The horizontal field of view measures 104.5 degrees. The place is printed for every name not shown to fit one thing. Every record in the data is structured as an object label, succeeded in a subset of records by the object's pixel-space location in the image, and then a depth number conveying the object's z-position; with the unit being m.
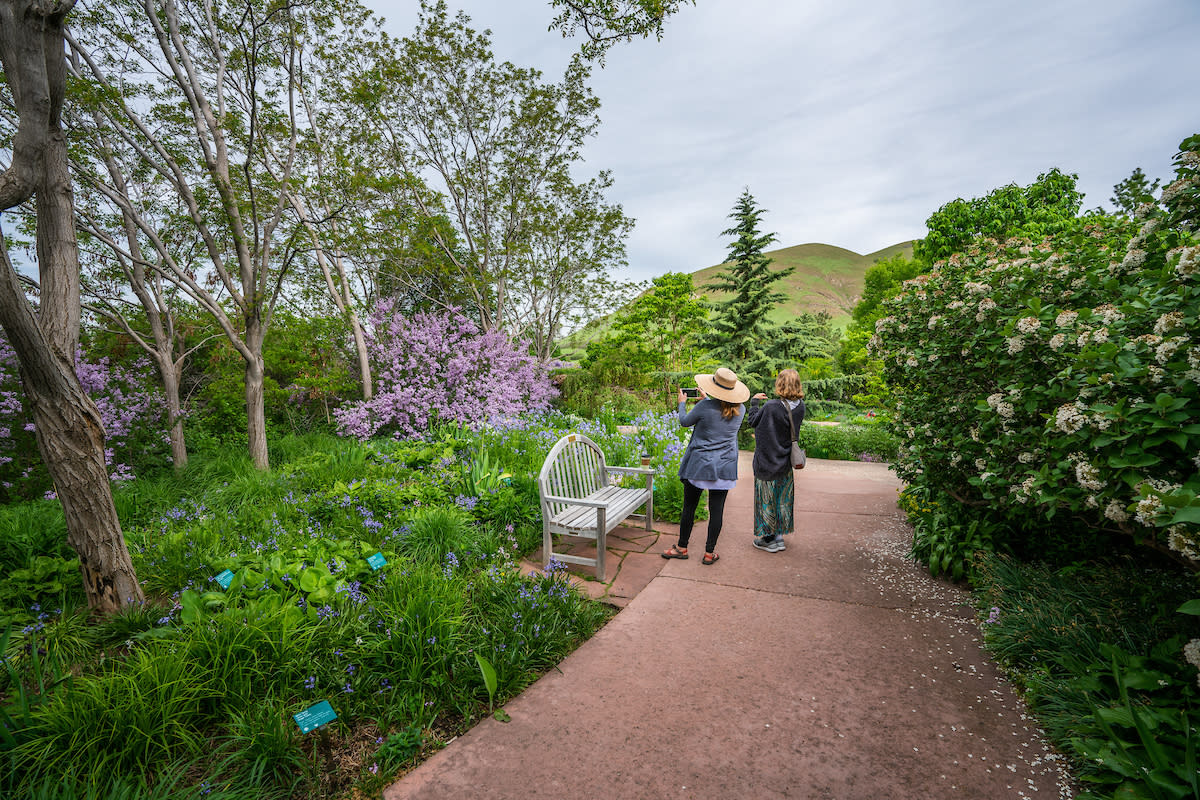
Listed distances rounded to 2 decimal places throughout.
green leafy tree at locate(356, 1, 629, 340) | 10.33
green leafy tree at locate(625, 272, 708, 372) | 16.28
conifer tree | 13.71
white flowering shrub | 1.80
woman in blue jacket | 4.05
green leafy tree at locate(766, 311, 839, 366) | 13.74
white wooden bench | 3.85
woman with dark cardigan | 4.54
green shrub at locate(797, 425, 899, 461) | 9.76
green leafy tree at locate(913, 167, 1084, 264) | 21.36
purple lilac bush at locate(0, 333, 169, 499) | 5.46
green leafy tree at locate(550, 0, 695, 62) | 3.55
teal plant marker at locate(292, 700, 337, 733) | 1.99
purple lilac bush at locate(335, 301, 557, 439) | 8.95
